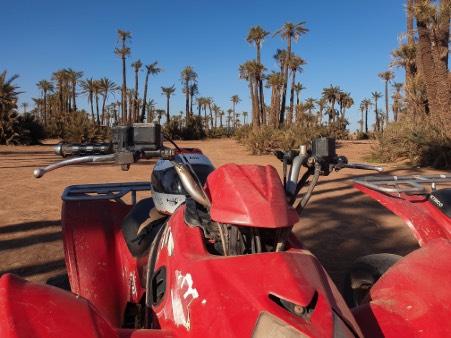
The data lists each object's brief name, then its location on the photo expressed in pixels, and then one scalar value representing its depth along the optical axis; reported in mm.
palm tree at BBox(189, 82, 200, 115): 71094
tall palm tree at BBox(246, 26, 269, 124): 44122
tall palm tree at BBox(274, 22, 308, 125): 43688
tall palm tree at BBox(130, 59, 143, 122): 54094
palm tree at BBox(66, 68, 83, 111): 62125
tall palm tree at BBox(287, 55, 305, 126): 48812
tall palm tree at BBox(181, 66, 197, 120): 71625
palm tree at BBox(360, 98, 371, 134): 91675
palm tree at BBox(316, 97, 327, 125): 66419
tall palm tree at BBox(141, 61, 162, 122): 53909
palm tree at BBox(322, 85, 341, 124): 67562
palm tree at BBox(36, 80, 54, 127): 70500
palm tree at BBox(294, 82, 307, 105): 65125
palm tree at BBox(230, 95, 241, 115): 101688
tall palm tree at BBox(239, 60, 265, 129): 41531
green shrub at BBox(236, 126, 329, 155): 23625
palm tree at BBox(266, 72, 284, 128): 39281
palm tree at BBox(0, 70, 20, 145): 29391
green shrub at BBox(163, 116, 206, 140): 47406
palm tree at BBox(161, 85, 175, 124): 74438
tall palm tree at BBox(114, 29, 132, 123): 49469
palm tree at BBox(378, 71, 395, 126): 63750
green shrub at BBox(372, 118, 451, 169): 14859
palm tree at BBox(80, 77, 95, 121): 63469
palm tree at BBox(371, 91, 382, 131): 74231
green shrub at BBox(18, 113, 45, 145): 30375
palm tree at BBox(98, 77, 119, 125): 63219
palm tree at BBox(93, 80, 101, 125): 63181
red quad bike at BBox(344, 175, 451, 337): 1637
